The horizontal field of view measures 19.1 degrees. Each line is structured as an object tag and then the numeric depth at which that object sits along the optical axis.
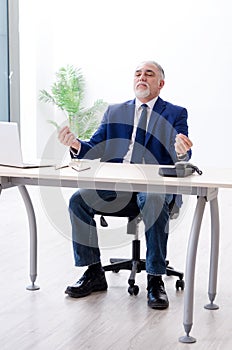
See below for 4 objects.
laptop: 3.19
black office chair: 3.59
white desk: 2.96
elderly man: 3.43
